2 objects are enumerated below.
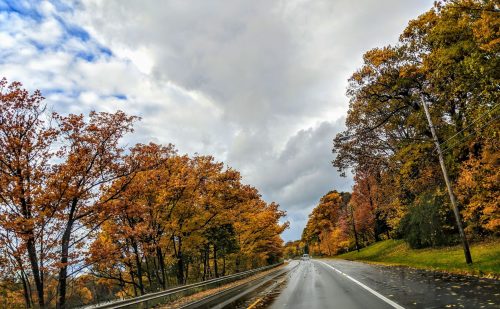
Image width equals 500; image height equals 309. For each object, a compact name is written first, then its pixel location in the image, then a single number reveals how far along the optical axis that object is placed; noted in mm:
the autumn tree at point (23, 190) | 12969
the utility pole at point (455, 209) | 16844
